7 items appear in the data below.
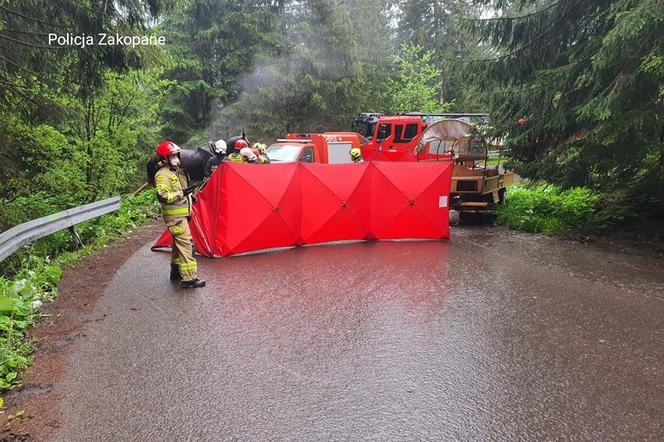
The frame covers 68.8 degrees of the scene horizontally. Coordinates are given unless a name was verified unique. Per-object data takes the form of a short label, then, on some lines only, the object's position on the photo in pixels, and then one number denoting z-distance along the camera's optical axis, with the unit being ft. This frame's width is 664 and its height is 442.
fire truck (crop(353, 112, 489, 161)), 56.18
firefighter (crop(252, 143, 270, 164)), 34.40
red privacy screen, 26.43
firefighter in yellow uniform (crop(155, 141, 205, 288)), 20.20
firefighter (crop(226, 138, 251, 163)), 31.38
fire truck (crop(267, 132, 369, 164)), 47.14
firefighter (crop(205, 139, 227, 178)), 26.63
